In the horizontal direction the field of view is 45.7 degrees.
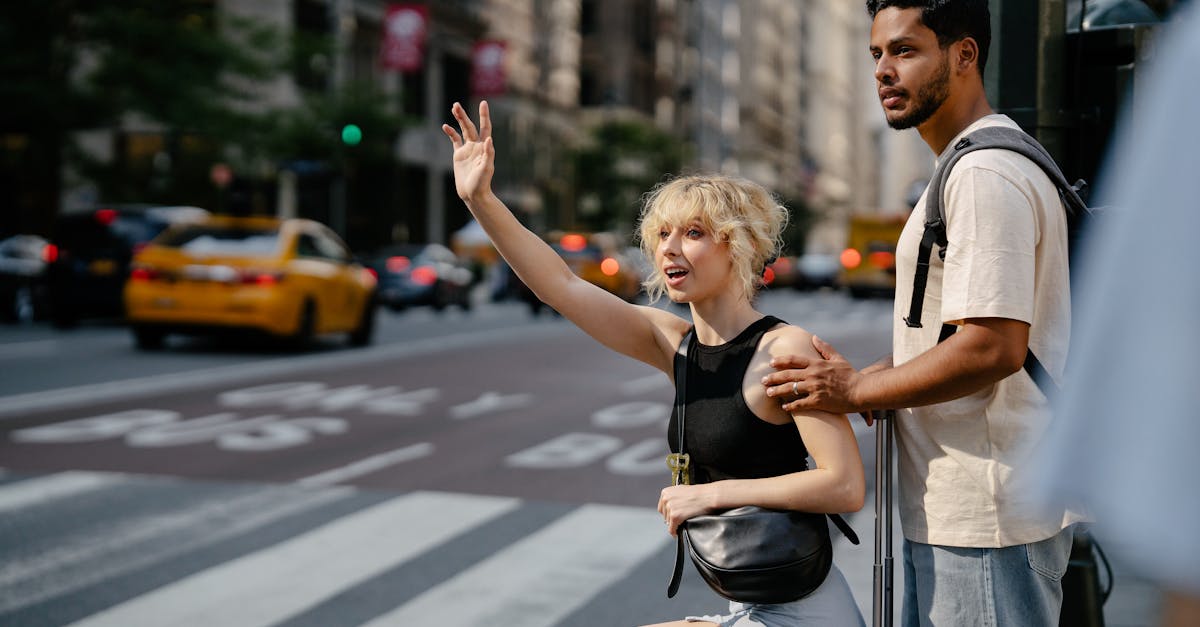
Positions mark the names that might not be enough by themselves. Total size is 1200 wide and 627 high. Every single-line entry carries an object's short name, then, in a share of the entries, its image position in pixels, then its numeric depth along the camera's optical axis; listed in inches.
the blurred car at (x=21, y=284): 885.2
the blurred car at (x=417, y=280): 1177.4
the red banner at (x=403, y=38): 1453.0
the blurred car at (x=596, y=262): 1161.4
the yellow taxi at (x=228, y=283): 654.5
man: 95.0
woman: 107.5
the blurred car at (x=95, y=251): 797.9
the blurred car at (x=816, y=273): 2208.4
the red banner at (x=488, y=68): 1867.6
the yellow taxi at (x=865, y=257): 1672.0
